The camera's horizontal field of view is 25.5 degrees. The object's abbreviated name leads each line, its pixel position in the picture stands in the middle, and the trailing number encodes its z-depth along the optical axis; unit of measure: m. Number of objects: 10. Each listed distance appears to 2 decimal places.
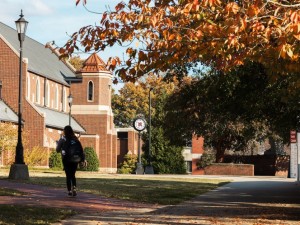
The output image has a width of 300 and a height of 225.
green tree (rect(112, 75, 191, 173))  64.31
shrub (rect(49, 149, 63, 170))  58.80
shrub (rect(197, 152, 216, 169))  65.81
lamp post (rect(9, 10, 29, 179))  25.41
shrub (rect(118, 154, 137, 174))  71.60
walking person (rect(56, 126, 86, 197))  17.31
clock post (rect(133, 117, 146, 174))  53.19
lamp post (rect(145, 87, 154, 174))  55.41
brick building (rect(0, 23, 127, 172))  61.38
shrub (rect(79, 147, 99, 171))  65.00
